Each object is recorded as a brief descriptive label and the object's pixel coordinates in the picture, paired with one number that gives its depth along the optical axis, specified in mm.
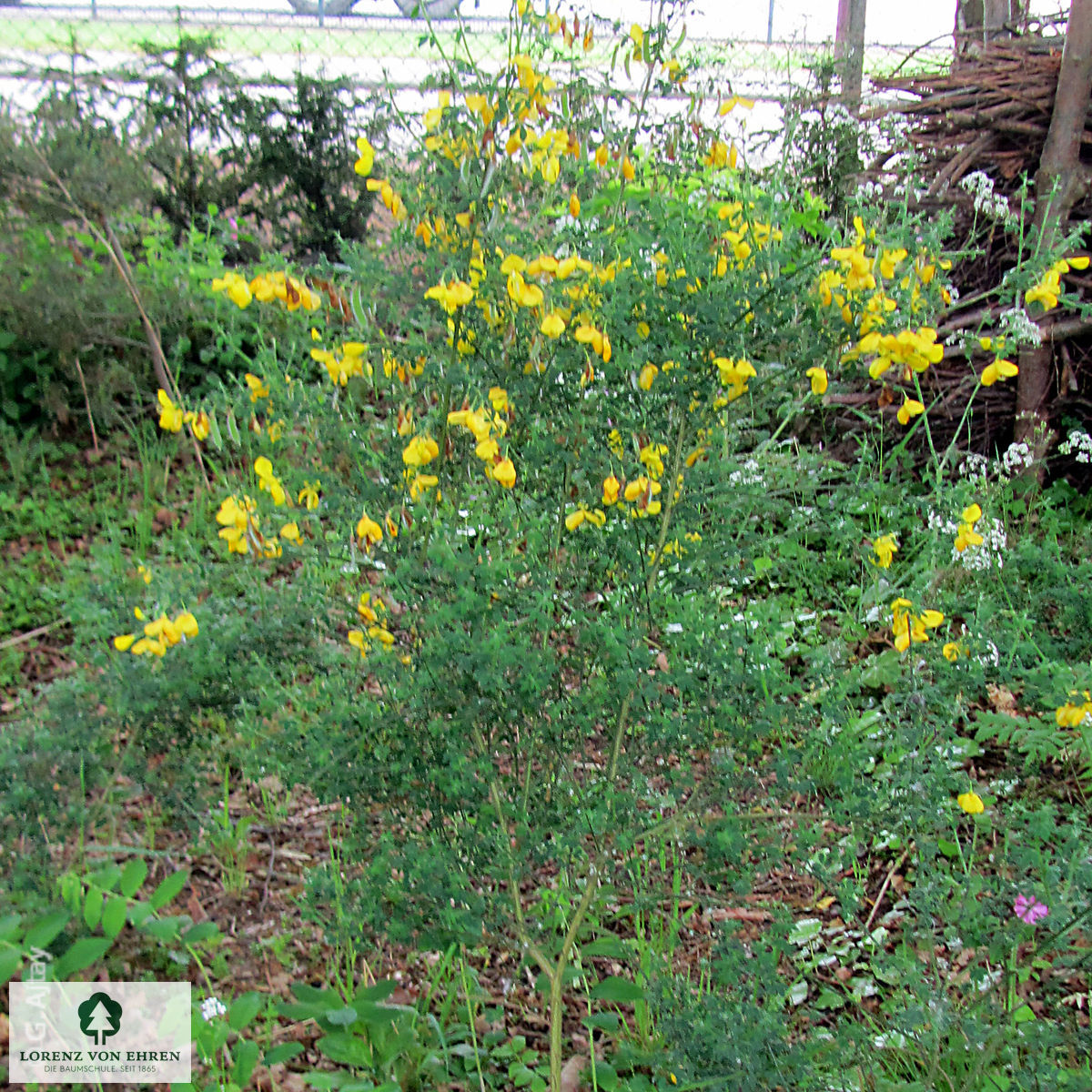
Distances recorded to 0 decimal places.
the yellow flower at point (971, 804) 1510
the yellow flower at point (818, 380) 1370
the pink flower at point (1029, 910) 1464
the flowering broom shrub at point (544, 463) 1387
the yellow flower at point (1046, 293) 1509
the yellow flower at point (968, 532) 1595
